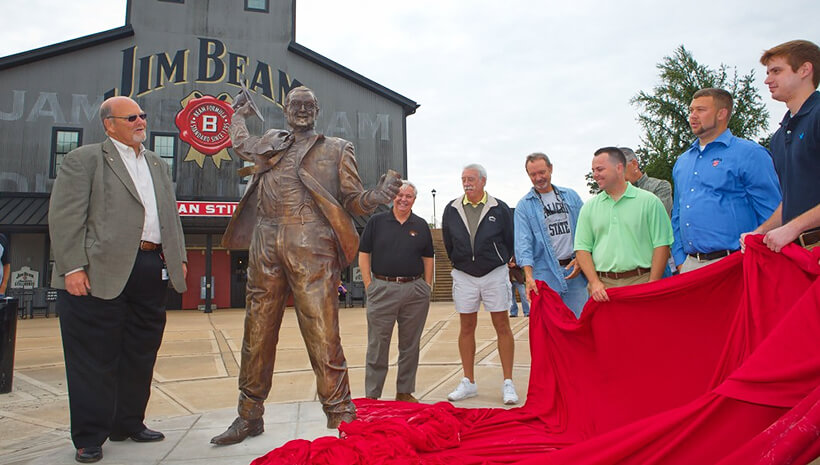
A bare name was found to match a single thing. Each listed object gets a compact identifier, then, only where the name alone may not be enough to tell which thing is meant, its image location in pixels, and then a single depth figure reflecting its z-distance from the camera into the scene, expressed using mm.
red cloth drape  2047
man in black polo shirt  4680
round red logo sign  18891
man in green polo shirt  3715
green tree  26125
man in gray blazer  3242
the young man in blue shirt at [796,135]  2576
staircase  21016
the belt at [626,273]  3793
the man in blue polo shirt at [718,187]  3350
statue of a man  3371
